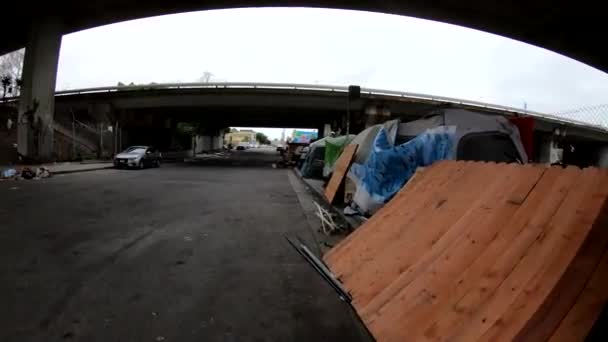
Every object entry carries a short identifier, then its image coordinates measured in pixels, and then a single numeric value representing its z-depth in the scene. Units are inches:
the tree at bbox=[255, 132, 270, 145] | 6669.8
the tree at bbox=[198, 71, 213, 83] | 3228.3
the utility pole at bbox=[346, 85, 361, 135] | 505.0
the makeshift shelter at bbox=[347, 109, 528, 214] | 278.8
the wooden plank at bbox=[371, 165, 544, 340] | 126.1
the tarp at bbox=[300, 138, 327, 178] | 789.9
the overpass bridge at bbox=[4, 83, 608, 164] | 1285.7
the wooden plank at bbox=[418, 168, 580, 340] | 115.1
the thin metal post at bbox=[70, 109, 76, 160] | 1108.5
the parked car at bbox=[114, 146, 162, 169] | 971.3
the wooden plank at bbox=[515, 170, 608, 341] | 93.9
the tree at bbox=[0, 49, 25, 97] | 1784.2
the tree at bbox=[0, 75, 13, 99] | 1465.8
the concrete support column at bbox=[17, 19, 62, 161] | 906.1
